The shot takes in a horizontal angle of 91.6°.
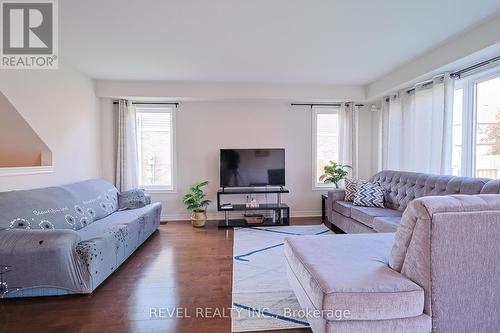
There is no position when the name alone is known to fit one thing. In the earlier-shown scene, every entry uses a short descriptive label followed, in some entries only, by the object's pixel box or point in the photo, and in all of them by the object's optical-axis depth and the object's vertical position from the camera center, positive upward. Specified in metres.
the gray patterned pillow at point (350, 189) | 4.01 -0.44
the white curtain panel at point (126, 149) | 4.47 +0.23
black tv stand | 4.40 -0.84
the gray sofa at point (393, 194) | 2.55 -0.46
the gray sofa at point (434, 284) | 1.25 -0.65
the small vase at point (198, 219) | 4.37 -1.03
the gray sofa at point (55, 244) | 2.07 -0.78
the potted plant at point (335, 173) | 4.60 -0.20
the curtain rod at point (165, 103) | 4.71 +1.14
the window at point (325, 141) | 5.01 +0.45
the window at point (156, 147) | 4.77 +0.29
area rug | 1.83 -1.18
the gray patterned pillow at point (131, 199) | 3.94 -0.62
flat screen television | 4.55 -0.09
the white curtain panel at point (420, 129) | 3.22 +0.53
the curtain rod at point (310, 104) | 4.93 +1.19
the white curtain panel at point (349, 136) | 4.86 +0.54
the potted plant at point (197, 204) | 4.37 -0.76
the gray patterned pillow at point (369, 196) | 3.66 -0.50
